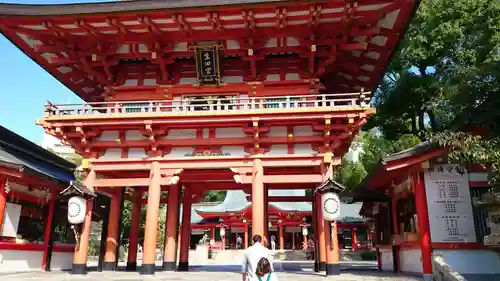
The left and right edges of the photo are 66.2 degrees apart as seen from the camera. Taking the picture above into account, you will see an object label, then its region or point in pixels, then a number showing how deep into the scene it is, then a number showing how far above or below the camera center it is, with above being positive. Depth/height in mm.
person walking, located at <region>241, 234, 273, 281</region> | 5824 -350
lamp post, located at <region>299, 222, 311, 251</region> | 34281 +60
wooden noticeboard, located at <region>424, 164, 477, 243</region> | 11078 +860
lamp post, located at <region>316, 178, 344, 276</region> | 11789 +563
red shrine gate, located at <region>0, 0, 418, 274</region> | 12328 +5424
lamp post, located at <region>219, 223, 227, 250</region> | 34000 +40
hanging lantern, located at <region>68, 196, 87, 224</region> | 12461 +762
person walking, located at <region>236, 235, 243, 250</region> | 35122 -849
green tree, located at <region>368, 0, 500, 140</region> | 17672 +8906
